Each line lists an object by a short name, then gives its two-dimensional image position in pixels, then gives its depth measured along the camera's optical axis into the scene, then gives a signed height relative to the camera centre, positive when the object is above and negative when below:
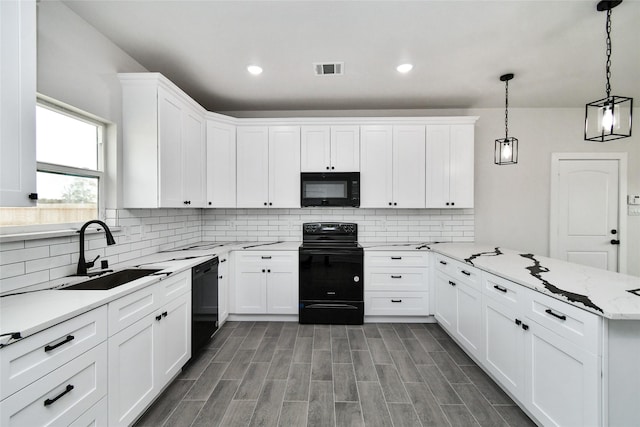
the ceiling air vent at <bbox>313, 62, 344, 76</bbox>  2.57 +1.42
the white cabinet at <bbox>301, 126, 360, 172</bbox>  3.49 +0.82
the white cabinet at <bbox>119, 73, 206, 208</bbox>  2.36 +0.65
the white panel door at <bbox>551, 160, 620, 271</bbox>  3.69 -0.01
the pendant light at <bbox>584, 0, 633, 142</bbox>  1.68 +0.65
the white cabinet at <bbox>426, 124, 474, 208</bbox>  3.45 +0.59
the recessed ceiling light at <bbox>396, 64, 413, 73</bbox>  2.59 +1.41
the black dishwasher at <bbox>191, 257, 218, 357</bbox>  2.37 -0.89
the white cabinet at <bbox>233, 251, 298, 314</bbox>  3.24 -0.86
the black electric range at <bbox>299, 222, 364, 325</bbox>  3.18 -0.88
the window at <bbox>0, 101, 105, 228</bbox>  1.73 +0.30
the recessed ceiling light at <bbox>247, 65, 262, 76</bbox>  2.64 +1.42
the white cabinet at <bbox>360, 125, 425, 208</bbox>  3.47 +0.59
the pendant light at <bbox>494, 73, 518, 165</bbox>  2.67 +0.72
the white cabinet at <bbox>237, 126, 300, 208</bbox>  3.51 +0.63
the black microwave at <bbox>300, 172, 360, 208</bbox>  3.44 +0.29
